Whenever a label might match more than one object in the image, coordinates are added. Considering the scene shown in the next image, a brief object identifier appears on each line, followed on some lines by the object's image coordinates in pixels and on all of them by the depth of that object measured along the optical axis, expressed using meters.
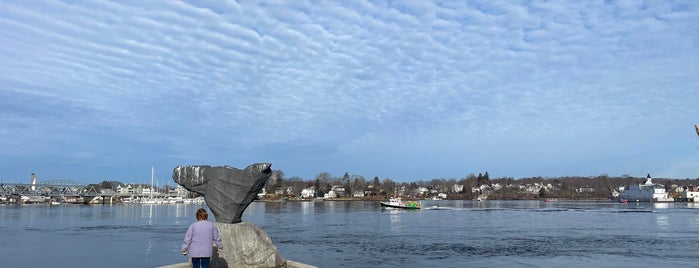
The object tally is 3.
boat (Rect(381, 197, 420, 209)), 113.44
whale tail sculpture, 17.44
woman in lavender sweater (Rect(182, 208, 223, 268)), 12.05
